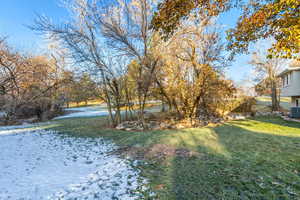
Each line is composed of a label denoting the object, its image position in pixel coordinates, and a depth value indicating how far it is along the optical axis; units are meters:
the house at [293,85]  9.52
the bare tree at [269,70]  13.73
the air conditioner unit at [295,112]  9.30
